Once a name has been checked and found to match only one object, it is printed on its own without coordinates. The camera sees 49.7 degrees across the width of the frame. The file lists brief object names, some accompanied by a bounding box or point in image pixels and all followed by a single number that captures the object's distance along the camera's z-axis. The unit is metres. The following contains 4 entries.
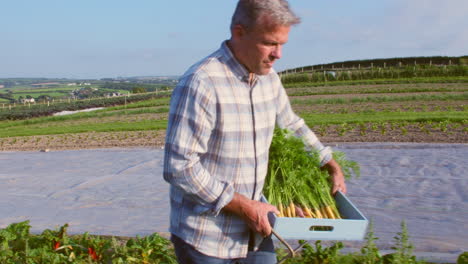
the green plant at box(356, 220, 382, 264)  2.67
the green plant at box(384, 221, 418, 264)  2.47
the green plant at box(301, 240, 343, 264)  3.56
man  1.92
